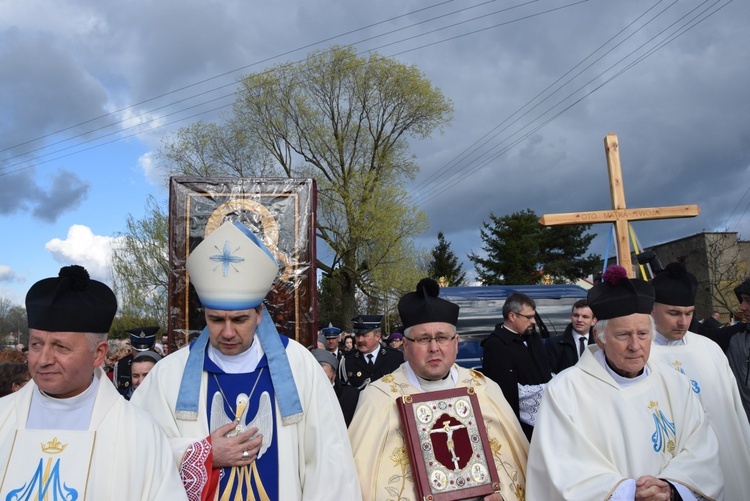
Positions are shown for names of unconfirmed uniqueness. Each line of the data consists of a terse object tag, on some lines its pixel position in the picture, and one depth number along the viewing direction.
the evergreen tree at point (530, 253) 41.91
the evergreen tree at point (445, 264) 48.56
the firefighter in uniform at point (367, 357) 8.21
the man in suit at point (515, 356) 6.03
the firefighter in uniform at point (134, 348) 7.80
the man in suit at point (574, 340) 7.22
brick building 23.53
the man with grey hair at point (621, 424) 3.36
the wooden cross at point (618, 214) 7.93
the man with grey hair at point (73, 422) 2.61
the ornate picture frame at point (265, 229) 5.92
